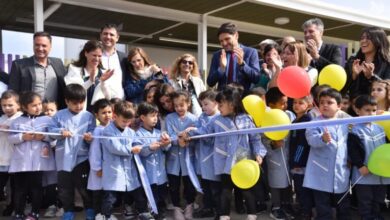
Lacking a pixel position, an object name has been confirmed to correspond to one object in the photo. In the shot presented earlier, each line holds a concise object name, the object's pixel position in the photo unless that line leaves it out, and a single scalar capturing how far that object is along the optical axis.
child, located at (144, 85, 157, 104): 3.79
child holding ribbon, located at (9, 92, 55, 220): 3.31
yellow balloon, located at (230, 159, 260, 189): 3.00
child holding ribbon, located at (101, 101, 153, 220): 3.25
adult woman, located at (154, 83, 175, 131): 3.73
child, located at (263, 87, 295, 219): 3.44
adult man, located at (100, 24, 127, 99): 3.79
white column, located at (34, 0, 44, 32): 6.50
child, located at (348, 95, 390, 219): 3.02
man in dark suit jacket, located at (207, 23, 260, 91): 3.77
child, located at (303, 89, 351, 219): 3.01
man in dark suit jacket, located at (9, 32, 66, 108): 3.63
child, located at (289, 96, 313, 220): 3.24
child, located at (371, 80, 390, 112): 3.22
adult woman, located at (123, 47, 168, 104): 3.92
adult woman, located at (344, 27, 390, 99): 3.43
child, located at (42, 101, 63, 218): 3.59
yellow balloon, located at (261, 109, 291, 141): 3.03
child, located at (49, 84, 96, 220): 3.31
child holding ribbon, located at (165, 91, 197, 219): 3.55
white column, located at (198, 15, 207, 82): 8.38
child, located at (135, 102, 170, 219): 3.40
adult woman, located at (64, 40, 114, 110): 3.65
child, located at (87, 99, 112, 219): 3.30
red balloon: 3.05
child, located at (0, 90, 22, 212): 3.42
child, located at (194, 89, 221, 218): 3.44
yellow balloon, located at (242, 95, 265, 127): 3.23
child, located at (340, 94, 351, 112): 3.48
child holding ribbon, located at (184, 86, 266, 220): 3.29
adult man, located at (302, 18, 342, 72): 3.82
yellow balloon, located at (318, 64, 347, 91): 3.29
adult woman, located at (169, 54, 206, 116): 3.97
